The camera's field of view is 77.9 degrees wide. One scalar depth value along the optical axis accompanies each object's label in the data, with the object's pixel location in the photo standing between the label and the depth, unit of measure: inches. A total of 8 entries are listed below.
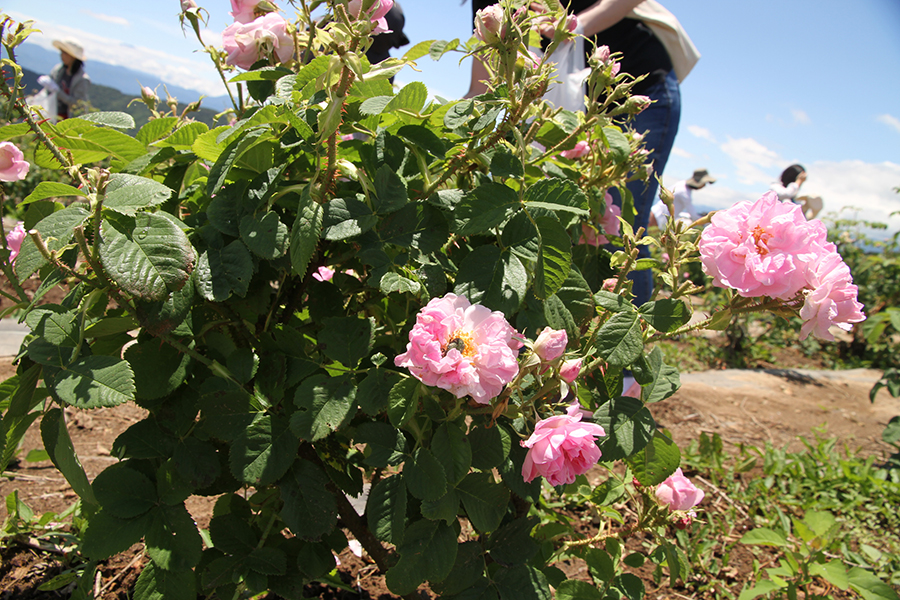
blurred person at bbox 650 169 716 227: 109.8
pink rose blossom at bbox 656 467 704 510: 48.4
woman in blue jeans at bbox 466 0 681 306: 87.2
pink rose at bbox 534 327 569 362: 32.2
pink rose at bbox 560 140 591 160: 54.1
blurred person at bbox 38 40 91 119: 326.6
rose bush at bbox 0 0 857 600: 32.4
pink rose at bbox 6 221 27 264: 41.8
